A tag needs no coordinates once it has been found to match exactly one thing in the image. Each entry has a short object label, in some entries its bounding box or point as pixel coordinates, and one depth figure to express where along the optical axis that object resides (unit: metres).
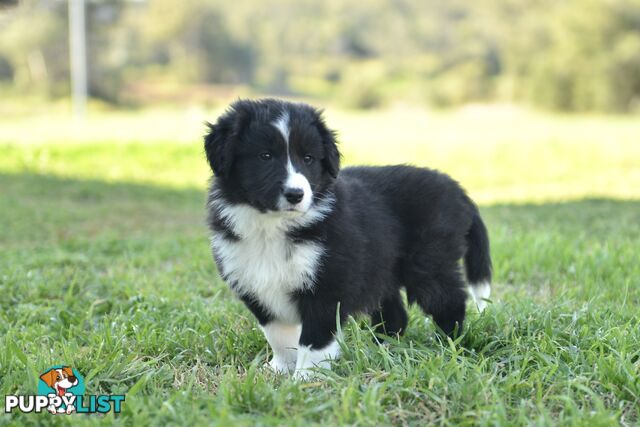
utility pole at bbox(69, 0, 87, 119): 19.94
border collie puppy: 3.23
